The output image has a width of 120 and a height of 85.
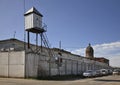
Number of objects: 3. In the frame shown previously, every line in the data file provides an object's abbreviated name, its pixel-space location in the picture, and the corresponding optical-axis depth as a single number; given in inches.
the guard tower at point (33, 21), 786.2
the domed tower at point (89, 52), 2086.0
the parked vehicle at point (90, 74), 939.7
